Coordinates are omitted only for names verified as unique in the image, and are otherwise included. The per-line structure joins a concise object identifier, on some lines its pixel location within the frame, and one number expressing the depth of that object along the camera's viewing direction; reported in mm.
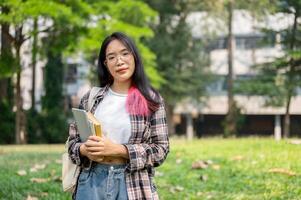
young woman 2639
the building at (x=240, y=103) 35719
